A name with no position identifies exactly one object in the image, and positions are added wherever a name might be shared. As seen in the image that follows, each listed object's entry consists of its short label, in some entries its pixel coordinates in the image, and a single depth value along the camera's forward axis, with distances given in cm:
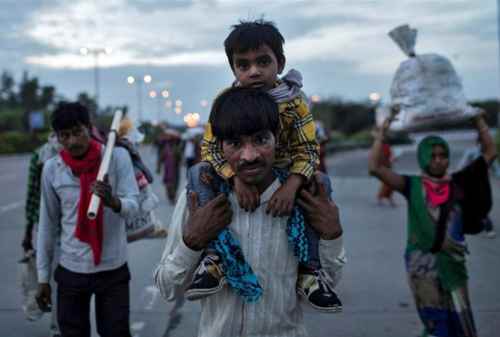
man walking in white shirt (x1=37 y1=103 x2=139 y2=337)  353
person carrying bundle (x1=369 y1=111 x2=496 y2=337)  413
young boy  208
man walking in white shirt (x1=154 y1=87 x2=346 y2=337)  204
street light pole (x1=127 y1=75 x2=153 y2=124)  4514
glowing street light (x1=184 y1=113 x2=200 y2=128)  2137
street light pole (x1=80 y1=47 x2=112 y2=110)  3860
